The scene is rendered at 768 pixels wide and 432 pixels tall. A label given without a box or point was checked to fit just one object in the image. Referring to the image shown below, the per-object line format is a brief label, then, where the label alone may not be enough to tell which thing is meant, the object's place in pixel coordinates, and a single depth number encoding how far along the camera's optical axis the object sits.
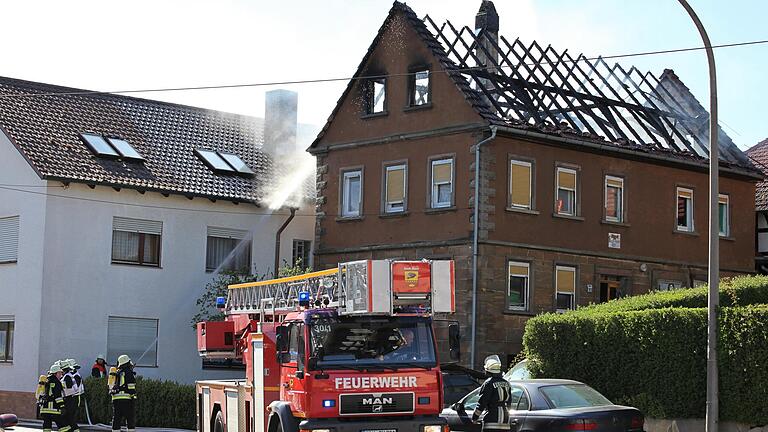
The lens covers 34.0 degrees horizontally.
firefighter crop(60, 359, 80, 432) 22.48
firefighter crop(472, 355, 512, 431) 15.62
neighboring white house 31.42
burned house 30.14
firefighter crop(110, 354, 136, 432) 22.64
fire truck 15.17
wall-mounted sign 32.22
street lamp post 18.38
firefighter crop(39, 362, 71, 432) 22.12
